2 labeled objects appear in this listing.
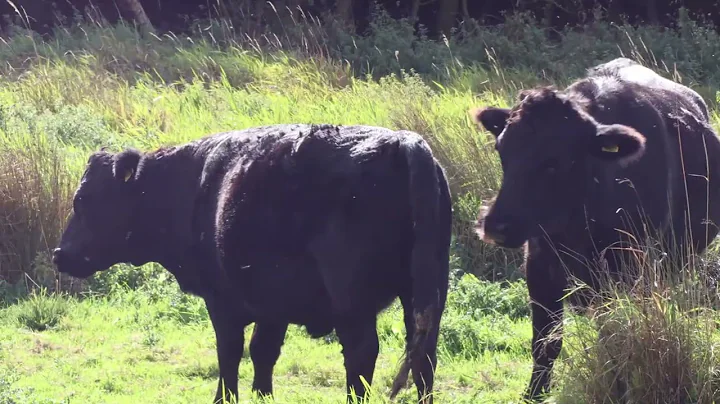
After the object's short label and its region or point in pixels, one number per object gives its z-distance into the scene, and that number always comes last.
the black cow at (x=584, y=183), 11.02
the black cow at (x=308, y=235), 10.12
